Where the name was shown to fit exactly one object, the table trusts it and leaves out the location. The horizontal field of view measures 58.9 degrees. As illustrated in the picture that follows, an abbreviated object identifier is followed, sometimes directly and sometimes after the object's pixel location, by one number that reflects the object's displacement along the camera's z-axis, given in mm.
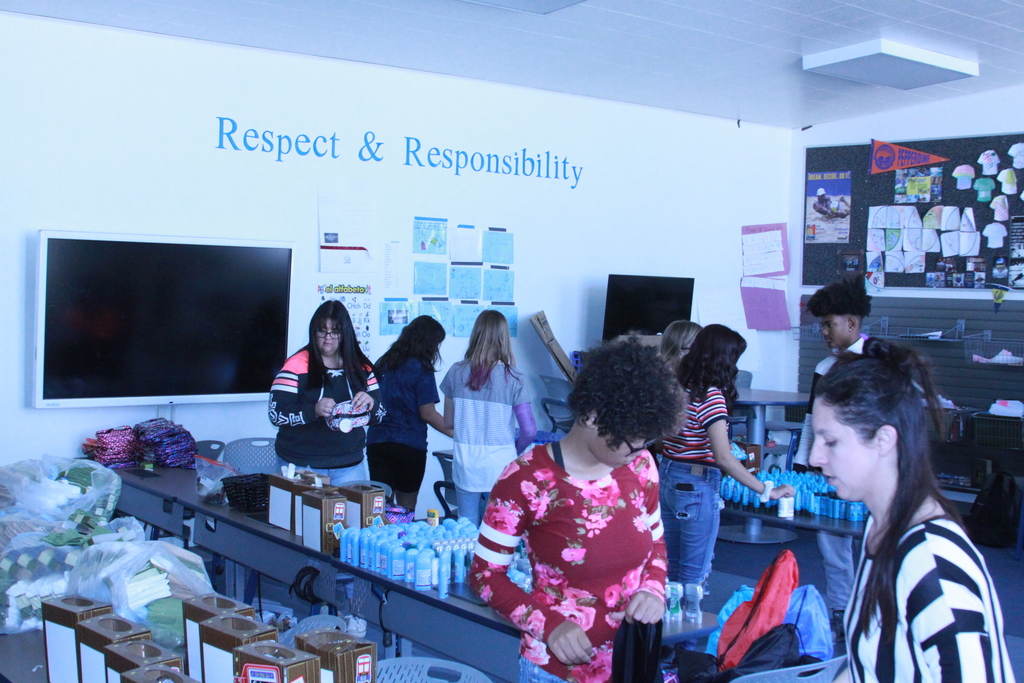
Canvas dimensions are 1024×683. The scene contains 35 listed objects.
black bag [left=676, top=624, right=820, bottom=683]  2111
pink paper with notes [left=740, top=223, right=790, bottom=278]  7793
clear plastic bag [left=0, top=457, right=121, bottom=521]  3400
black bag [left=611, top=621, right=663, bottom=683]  1926
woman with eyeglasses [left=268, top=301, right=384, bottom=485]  3816
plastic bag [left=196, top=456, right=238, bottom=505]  3785
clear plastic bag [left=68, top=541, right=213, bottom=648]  2322
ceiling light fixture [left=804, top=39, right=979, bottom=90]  5316
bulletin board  6773
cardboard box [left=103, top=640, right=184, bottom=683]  1764
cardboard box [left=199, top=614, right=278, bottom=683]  1828
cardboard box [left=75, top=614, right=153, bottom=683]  1881
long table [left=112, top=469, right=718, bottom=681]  2471
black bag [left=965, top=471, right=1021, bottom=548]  5949
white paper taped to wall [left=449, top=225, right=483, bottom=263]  6086
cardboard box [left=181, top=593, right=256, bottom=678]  1953
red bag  2297
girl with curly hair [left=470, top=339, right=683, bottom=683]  1951
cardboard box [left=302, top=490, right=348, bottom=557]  3072
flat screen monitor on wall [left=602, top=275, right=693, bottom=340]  6676
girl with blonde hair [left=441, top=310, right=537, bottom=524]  4293
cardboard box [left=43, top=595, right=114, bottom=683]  2004
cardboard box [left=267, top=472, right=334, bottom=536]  3293
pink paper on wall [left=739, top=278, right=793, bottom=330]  7793
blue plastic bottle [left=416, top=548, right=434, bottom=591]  2689
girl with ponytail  1158
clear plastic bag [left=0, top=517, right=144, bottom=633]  2500
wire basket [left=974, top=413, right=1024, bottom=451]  6281
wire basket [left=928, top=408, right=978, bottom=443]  6543
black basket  3590
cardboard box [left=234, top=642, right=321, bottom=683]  1682
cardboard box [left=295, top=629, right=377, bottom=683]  1785
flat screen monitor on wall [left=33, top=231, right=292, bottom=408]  4590
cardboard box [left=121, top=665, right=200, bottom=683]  1660
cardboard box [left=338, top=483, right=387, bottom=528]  3154
